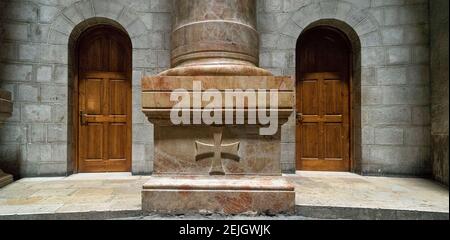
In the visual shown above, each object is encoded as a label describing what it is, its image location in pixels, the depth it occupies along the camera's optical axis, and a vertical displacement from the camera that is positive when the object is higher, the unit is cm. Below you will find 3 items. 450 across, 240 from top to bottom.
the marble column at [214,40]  276 +86
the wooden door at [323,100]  496 +38
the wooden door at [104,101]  486 +35
